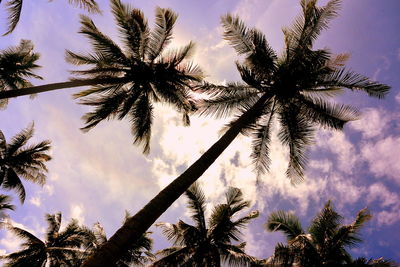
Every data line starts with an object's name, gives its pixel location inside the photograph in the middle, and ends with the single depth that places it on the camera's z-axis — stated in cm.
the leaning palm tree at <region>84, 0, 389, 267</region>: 1052
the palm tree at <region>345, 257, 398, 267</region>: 1074
